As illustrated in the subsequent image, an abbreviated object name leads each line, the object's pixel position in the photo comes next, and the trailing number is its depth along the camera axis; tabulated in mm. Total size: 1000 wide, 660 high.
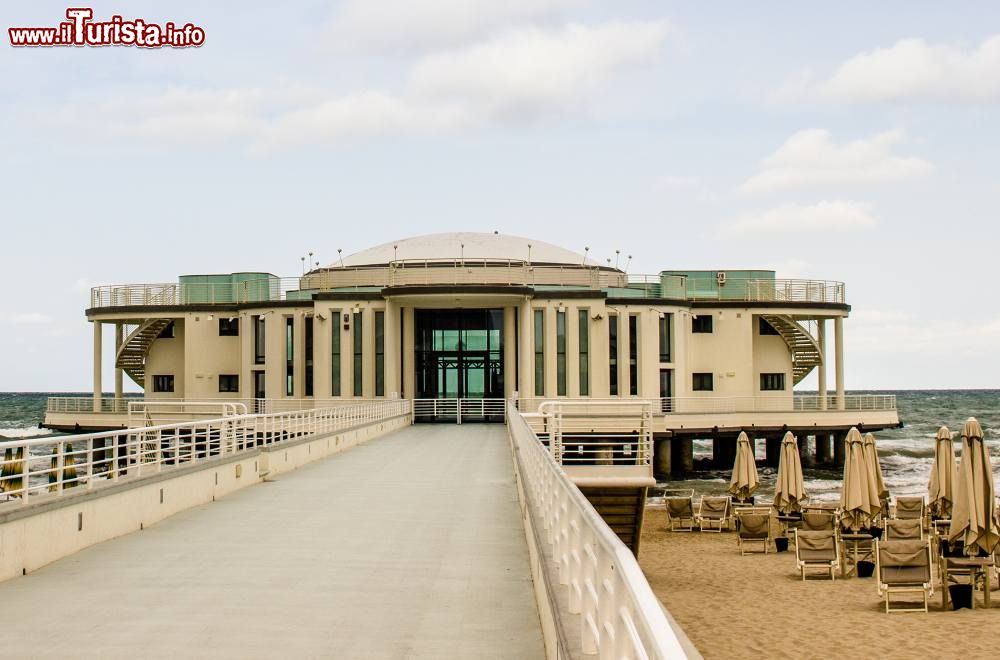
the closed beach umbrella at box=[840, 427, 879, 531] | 22406
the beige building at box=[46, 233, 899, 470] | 44500
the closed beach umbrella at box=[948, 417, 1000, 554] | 17812
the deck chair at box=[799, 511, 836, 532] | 24047
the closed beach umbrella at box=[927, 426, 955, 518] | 22547
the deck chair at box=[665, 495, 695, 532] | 28812
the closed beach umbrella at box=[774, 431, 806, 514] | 26312
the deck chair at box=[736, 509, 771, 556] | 24344
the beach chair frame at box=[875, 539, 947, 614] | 17219
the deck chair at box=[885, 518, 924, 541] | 21750
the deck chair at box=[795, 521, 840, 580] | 20734
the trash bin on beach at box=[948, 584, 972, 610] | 17219
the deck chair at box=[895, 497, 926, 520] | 26234
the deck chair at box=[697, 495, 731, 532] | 28203
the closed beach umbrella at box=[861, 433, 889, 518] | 22516
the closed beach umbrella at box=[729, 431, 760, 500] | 28688
